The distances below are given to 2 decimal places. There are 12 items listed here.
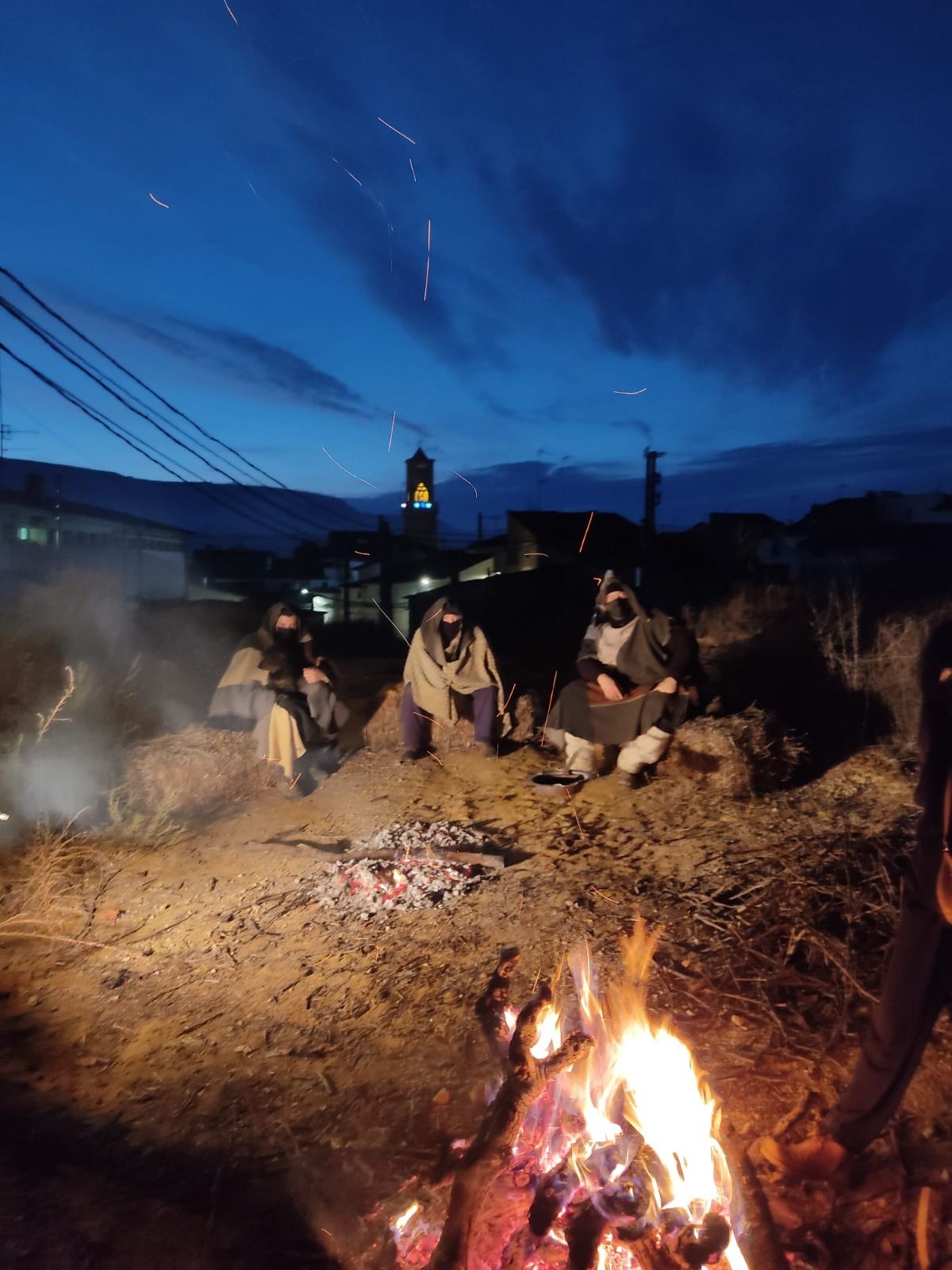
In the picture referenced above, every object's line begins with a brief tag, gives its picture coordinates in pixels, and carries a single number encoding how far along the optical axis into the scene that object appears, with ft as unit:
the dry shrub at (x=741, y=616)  40.65
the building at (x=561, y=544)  99.14
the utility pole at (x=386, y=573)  109.55
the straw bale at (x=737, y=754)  18.69
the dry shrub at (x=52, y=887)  14.19
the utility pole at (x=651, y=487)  81.05
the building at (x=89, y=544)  66.03
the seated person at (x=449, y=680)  23.06
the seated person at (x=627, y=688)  19.62
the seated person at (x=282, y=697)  21.07
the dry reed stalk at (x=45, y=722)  17.67
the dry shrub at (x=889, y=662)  23.29
